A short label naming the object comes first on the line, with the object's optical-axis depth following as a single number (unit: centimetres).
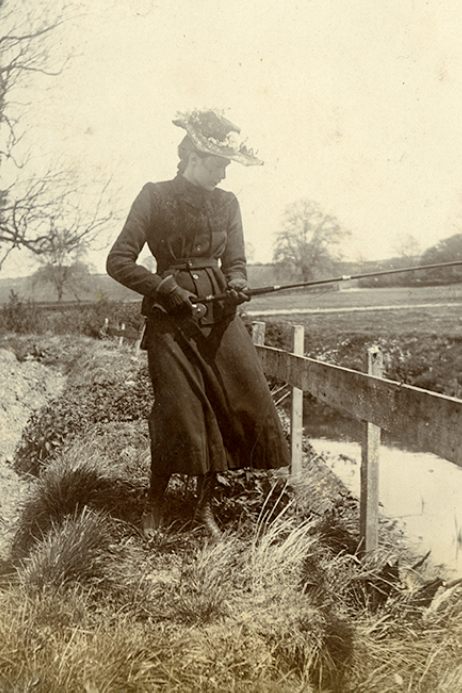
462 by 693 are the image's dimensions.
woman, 356
